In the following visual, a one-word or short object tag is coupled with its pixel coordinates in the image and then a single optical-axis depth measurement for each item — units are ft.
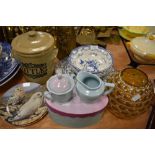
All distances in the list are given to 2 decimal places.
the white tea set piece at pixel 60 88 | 2.21
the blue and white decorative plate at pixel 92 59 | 2.68
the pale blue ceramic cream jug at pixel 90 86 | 2.20
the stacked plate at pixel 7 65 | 2.79
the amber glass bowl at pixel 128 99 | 2.35
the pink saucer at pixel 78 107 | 2.29
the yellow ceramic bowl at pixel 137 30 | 3.24
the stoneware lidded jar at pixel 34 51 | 2.42
